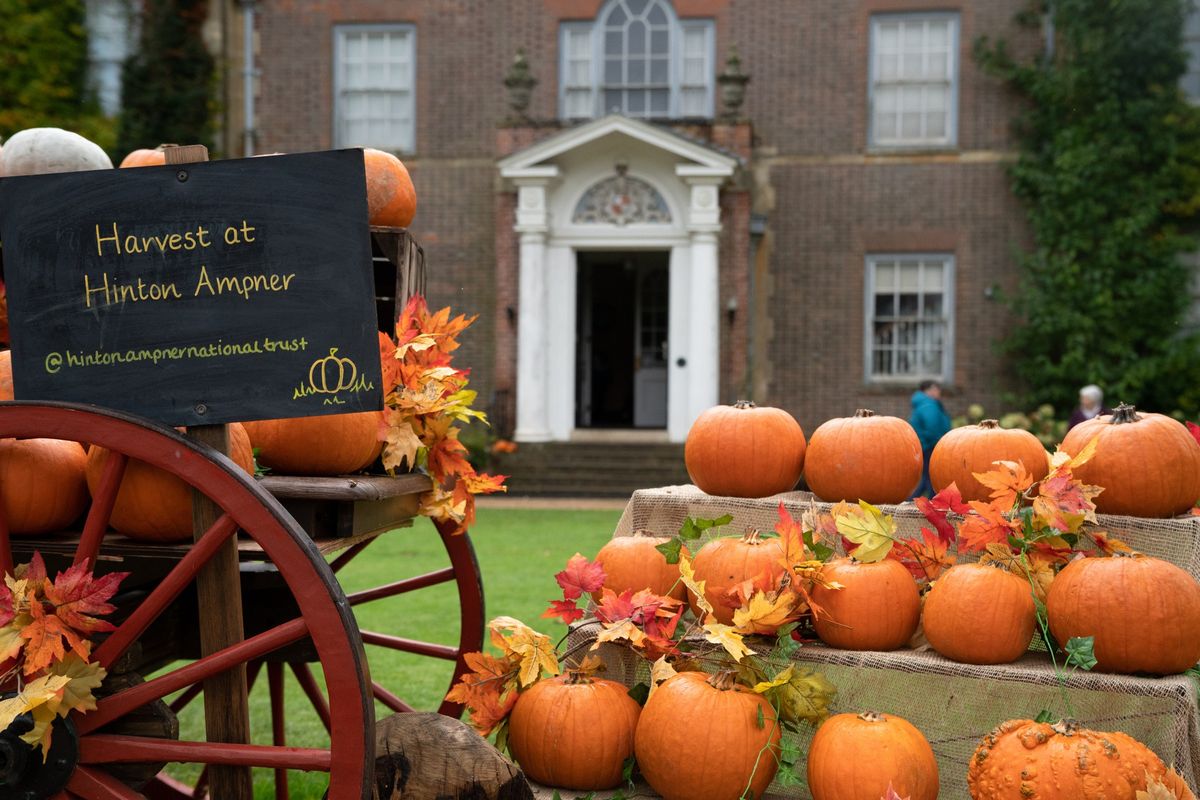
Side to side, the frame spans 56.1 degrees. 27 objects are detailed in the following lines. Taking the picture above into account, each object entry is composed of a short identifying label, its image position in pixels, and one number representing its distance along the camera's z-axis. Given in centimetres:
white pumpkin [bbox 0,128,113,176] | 306
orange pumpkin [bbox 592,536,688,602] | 320
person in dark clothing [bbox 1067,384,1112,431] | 1082
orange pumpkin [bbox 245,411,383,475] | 265
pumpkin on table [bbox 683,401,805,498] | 345
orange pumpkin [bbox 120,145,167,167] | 348
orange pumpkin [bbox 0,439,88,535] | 236
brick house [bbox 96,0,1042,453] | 1412
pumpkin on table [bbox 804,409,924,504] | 334
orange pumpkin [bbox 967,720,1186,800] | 237
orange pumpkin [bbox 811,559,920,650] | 289
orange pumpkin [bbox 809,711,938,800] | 256
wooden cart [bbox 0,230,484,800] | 214
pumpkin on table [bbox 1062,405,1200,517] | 296
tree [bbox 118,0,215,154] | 1469
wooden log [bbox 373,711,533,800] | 263
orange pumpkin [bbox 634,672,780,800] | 271
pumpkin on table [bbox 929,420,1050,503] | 323
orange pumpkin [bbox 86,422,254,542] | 230
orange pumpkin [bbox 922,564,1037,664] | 273
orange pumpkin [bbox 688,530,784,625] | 300
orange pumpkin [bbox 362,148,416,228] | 335
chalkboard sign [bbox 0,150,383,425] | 228
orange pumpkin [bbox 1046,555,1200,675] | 263
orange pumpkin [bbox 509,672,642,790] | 285
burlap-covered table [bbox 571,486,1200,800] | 256
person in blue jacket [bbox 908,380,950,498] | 959
